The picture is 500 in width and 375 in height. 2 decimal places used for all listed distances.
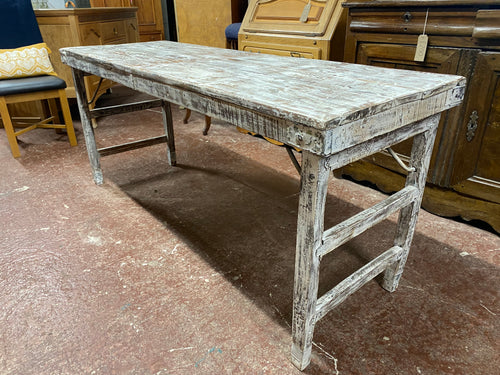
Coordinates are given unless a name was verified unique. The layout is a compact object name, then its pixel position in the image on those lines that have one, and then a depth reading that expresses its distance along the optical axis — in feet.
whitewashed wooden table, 2.80
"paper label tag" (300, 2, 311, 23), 7.82
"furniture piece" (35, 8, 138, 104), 10.77
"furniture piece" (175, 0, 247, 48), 11.10
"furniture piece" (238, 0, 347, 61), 7.41
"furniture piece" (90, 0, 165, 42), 18.30
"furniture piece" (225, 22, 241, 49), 10.21
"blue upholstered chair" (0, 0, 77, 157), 8.71
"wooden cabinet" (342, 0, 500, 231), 5.08
